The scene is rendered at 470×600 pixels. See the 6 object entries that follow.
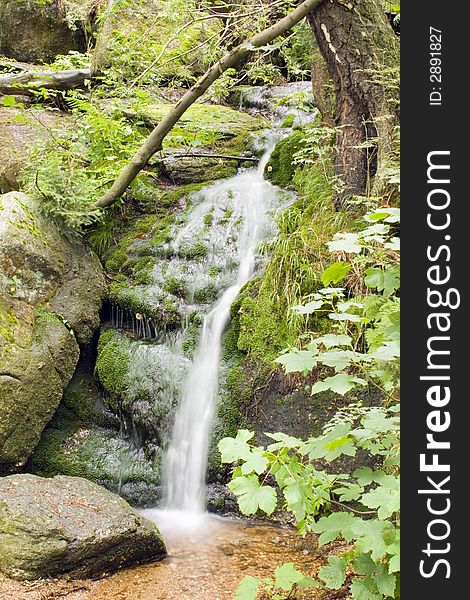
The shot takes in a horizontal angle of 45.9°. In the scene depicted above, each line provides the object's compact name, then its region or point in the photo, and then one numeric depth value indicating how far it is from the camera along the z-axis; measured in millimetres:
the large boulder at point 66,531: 3316
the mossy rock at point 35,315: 4512
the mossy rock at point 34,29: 11070
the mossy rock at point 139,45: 6754
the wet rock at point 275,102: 7945
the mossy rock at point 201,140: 7152
